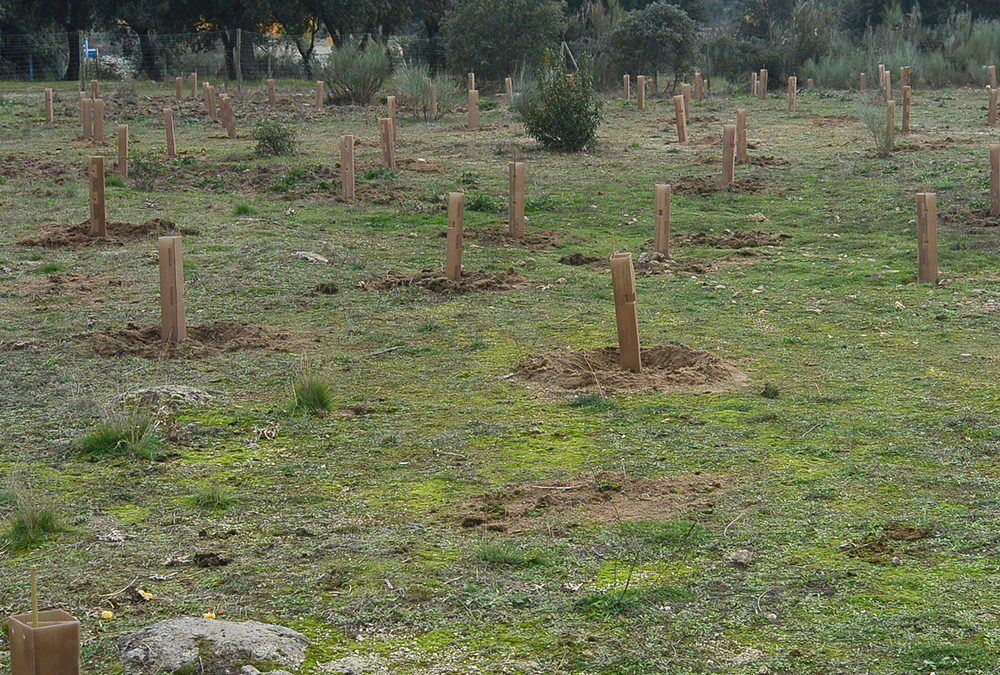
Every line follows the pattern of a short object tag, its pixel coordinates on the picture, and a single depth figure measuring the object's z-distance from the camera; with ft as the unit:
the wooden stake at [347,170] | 50.44
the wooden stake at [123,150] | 56.90
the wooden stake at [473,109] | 81.00
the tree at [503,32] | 108.06
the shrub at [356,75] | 100.68
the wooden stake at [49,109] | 85.05
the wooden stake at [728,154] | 50.85
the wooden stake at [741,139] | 60.49
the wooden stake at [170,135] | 65.05
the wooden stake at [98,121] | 71.97
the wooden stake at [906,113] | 68.85
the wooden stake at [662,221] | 36.86
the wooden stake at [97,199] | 41.63
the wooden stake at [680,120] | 68.54
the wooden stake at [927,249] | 33.53
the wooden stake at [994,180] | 40.40
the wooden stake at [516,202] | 42.52
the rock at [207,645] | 12.94
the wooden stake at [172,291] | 27.73
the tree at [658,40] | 111.14
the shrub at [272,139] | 65.46
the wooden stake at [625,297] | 24.57
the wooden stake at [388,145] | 59.77
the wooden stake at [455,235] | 34.34
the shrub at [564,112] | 64.90
